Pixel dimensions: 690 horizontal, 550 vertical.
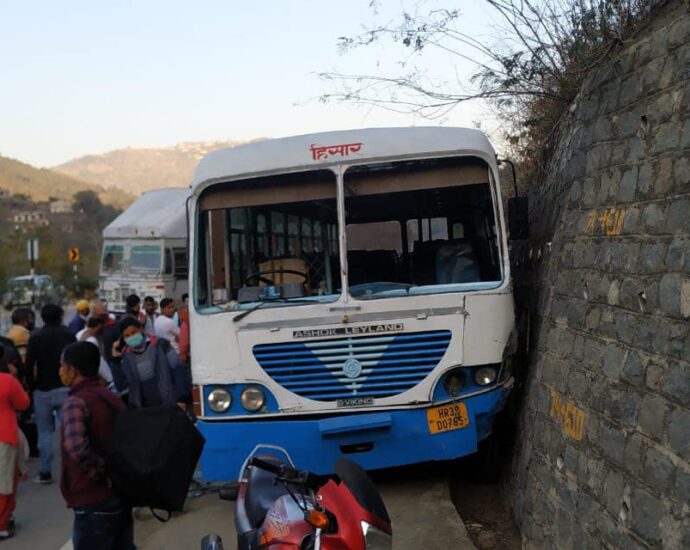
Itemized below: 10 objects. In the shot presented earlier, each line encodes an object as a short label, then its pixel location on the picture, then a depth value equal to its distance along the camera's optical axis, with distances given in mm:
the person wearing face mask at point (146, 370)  7777
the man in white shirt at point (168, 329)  11766
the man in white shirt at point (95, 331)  9977
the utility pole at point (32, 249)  26875
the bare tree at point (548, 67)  7246
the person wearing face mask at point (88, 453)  4461
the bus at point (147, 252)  20438
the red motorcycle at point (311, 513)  3283
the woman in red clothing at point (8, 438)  6613
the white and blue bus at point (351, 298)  6402
